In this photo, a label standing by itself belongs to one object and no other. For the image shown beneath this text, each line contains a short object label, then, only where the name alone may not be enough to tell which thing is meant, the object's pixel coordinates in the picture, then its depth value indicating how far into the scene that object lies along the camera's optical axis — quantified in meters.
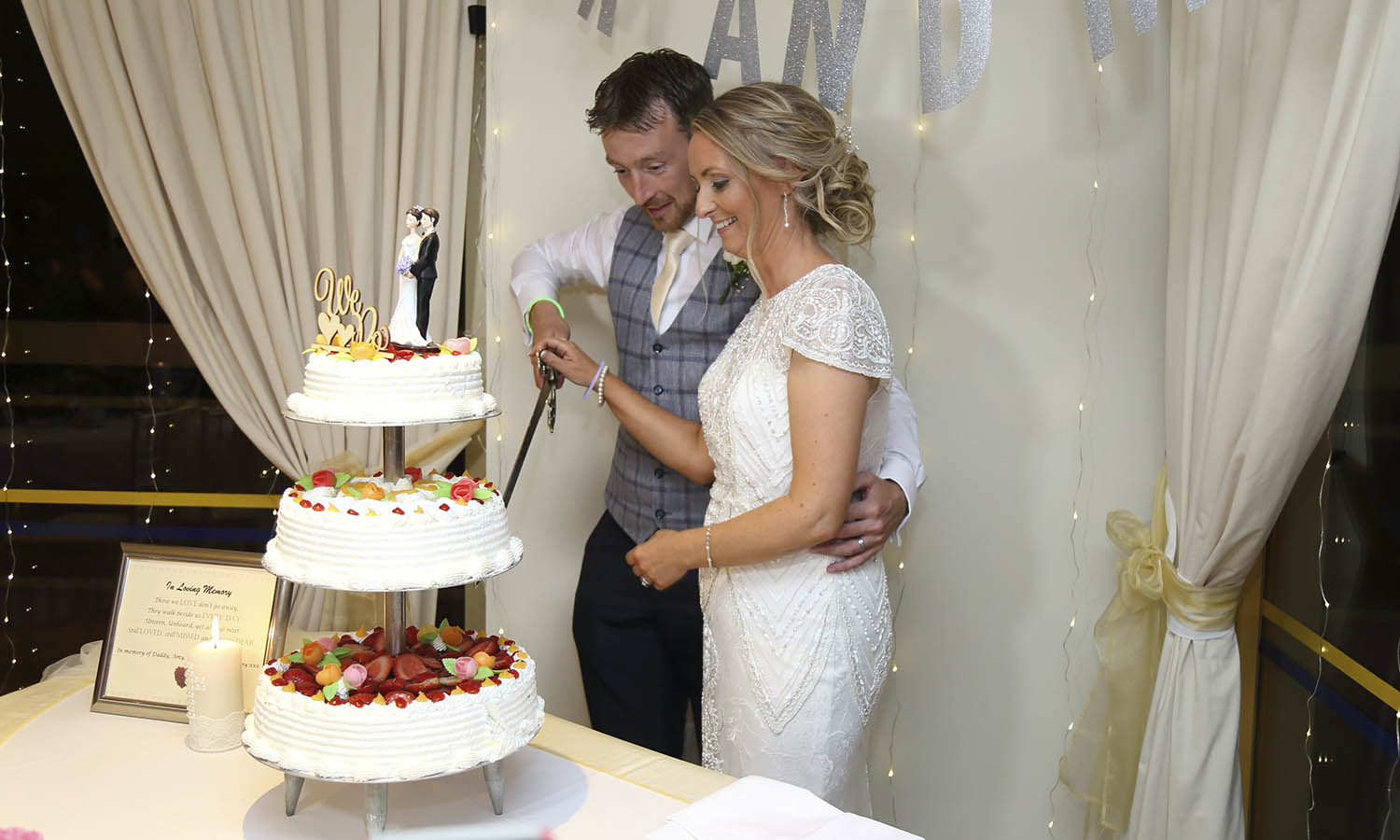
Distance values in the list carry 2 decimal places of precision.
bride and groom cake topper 1.57
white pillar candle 1.75
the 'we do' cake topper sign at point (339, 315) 1.58
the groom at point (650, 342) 2.30
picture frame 1.88
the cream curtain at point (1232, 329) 1.67
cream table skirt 1.52
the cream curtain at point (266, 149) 2.84
